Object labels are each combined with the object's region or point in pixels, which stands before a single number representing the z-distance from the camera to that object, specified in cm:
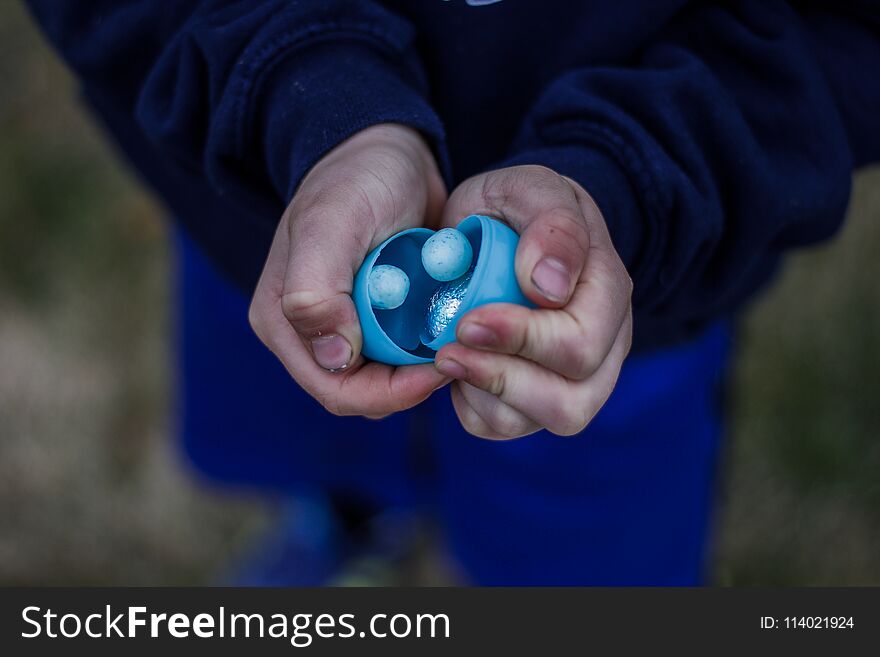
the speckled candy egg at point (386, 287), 58
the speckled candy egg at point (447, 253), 58
